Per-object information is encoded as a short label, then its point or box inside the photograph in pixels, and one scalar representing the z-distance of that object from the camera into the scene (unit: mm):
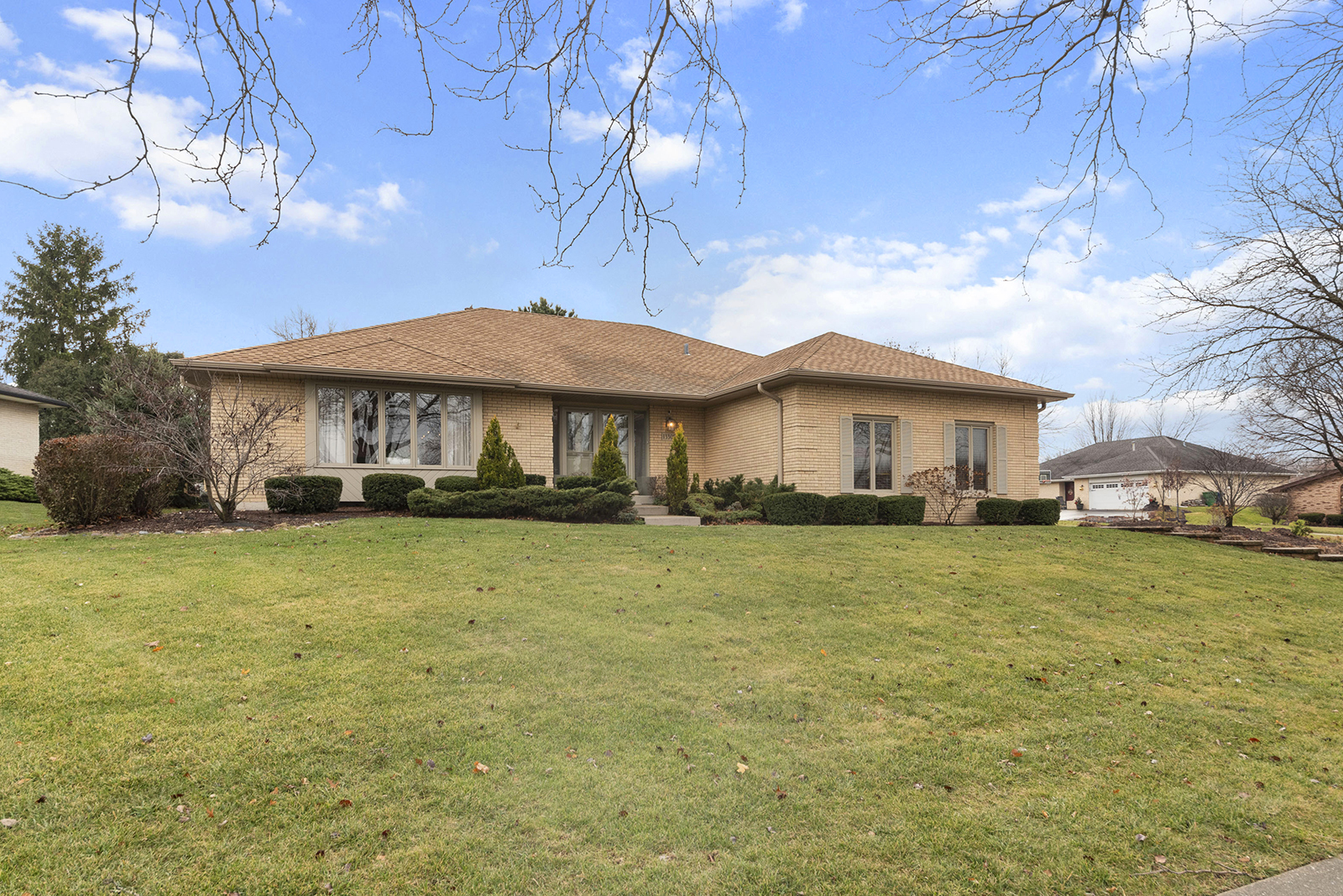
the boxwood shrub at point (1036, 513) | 15812
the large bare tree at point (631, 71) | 2932
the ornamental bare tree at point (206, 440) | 10852
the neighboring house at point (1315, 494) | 28234
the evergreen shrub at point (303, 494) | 12492
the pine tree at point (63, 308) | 32375
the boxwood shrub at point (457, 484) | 13927
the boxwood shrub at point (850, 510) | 14336
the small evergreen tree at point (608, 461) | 15125
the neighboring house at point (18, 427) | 20969
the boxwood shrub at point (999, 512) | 15672
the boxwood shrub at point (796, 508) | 14039
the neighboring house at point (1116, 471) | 34469
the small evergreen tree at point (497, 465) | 14094
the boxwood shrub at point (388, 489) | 13555
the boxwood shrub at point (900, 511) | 14695
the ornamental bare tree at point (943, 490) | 15633
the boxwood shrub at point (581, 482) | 14523
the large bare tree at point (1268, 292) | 10453
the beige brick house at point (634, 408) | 14609
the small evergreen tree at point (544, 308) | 30031
